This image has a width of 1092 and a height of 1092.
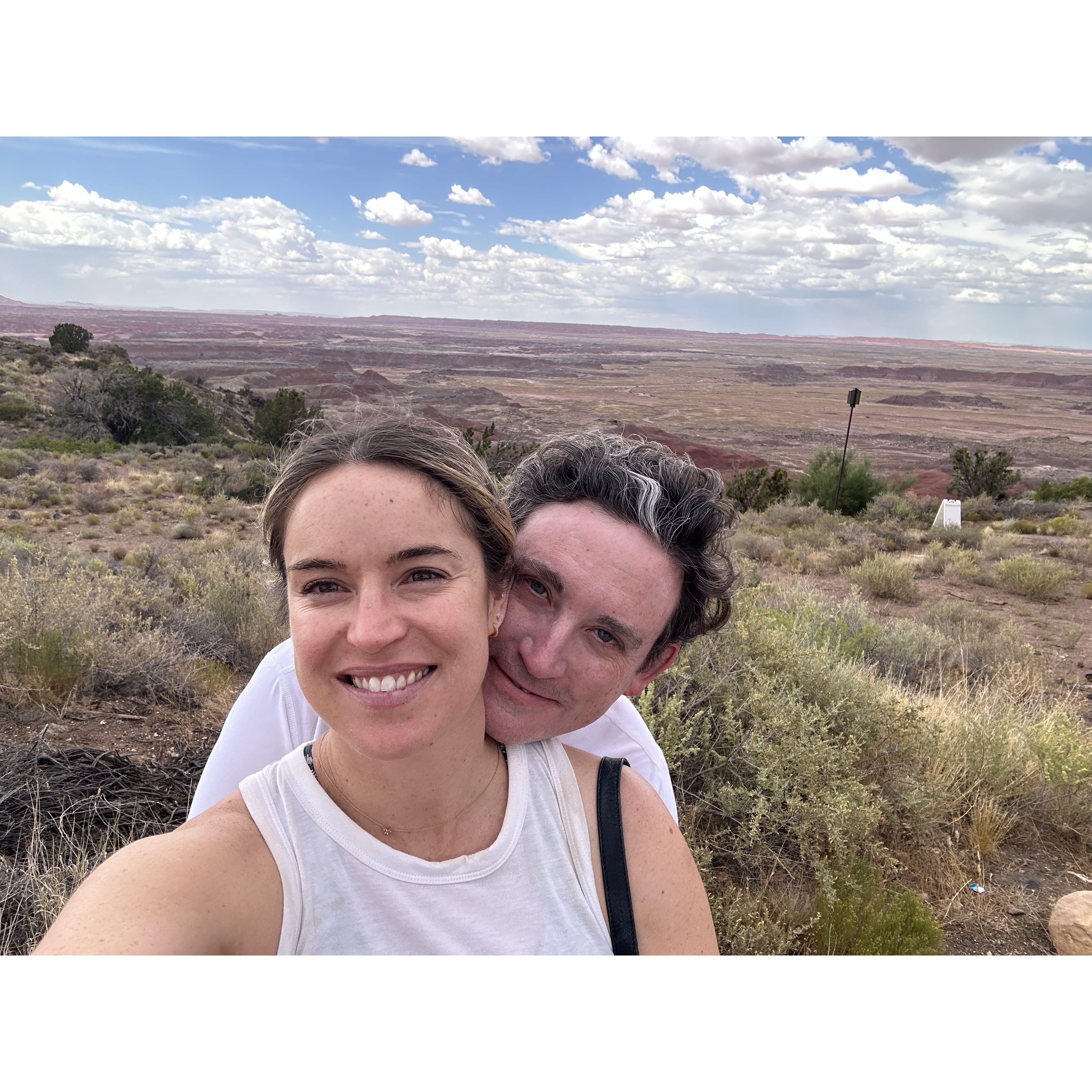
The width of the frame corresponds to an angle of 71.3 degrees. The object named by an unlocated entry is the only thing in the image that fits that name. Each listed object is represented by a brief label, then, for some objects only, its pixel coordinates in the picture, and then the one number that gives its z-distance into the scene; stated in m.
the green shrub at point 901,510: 17.36
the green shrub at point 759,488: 19.97
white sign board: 15.43
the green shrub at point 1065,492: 21.19
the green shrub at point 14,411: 21.34
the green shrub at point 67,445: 18.30
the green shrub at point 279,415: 23.94
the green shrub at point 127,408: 21.89
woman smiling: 0.95
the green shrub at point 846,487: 19.17
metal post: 17.69
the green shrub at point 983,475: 22.30
